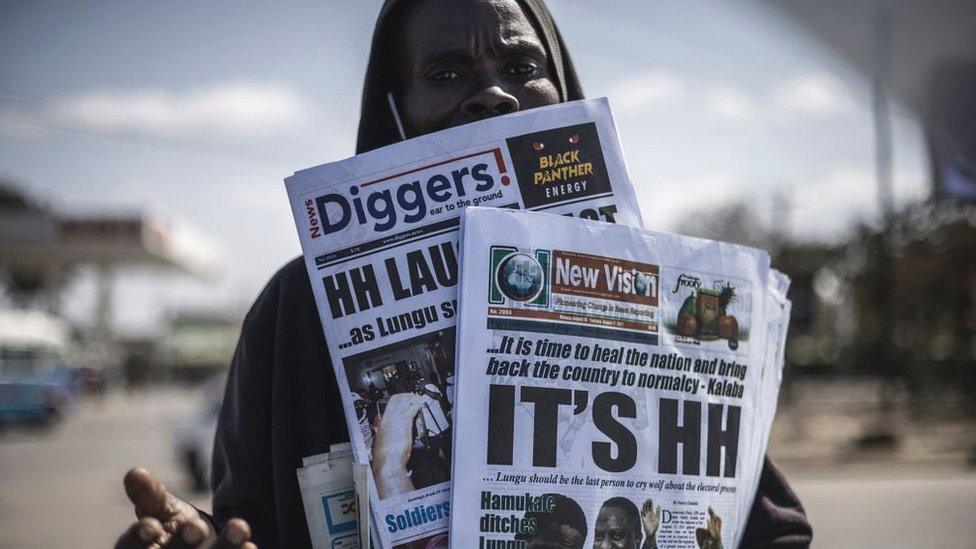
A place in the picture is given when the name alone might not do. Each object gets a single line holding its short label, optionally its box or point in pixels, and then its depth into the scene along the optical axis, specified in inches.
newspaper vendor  42.1
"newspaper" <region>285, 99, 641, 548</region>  38.7
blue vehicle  718.5
